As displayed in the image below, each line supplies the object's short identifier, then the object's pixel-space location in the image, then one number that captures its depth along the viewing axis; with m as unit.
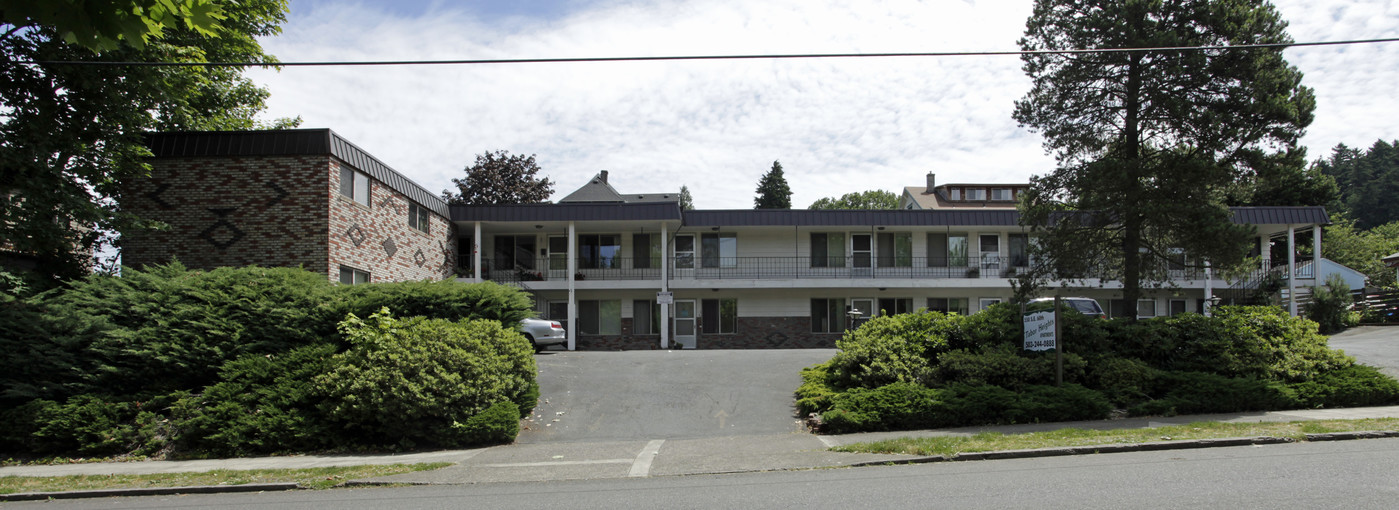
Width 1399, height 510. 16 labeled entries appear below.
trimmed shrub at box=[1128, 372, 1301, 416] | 12.61
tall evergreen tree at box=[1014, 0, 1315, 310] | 14.96
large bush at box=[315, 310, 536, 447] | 11.29
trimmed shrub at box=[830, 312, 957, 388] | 13.51
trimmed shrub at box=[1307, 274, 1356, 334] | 27.17
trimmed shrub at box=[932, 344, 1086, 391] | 13.25
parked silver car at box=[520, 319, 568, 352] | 21.44
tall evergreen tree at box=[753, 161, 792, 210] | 60.35
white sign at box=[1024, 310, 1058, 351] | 13.55
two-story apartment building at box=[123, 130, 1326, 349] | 26.77
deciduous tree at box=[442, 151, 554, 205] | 47.09
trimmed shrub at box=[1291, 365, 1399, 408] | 13.13
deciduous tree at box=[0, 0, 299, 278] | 13.86
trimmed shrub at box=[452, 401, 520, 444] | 11.36
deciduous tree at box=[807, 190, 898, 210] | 70.25
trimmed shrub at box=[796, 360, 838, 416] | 13.17
